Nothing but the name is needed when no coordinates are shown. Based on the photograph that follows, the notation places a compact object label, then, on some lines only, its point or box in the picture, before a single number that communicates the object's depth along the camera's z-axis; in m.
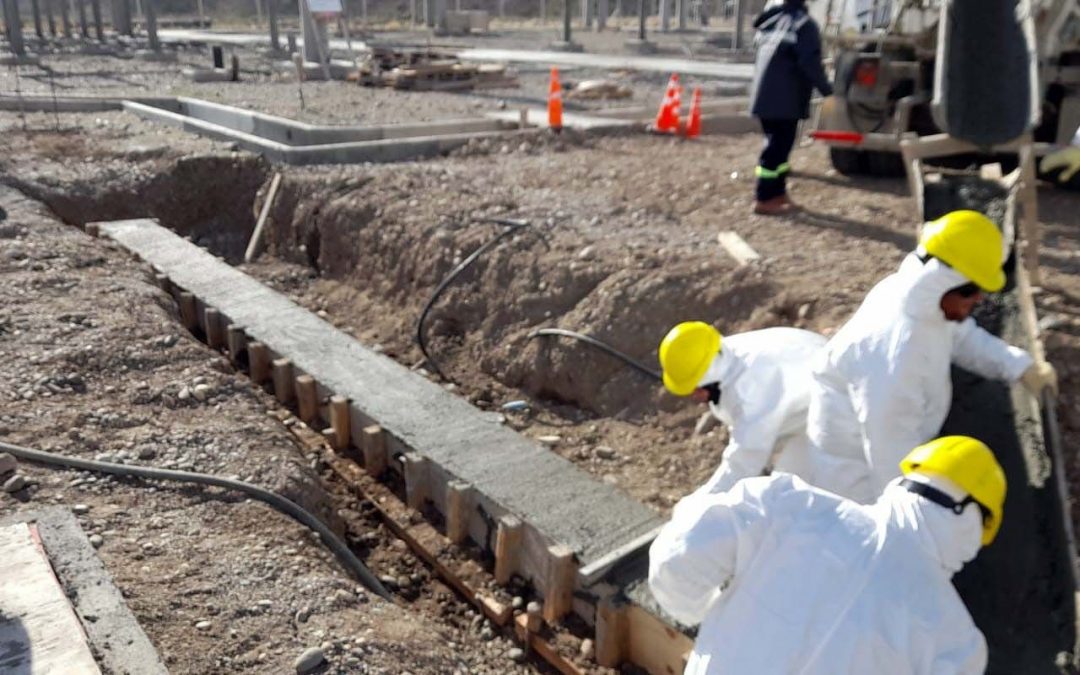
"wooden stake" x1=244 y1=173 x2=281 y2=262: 9.29
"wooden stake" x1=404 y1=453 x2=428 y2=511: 5.18
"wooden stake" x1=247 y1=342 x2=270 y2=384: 6.66
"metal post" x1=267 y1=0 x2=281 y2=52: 22.14
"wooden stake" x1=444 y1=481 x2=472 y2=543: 4.84
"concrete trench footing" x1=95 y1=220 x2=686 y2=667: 4.38
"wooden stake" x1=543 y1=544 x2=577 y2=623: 4.29
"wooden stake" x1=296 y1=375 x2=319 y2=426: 6.13
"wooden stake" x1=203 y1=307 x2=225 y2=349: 7.25
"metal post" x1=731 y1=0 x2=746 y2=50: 23.32
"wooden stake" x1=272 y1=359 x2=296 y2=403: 6.41
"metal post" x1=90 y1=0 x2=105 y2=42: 25.68
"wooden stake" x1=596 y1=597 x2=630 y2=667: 4.07
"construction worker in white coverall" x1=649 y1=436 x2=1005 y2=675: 2.30
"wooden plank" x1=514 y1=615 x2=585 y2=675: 4.21
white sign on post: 14.86
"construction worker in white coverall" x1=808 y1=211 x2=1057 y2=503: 3.36
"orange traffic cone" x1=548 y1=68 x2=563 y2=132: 11.19
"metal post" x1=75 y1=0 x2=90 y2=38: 25.40
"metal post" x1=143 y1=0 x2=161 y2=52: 22.95
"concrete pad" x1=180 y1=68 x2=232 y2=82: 17.72
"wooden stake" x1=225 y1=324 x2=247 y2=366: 6.94
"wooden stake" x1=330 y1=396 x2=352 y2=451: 5.83
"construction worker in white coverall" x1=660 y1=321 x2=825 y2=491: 3.55
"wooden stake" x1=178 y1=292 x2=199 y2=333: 7.54
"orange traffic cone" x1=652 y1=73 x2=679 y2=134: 11.27
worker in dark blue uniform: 7.14
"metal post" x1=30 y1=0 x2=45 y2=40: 24.55
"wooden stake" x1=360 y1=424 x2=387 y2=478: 5.51
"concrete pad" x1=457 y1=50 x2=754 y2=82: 18.95
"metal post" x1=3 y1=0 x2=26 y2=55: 19.75
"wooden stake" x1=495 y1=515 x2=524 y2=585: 4.53
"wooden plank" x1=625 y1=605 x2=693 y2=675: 3.92
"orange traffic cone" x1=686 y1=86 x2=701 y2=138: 11.22
